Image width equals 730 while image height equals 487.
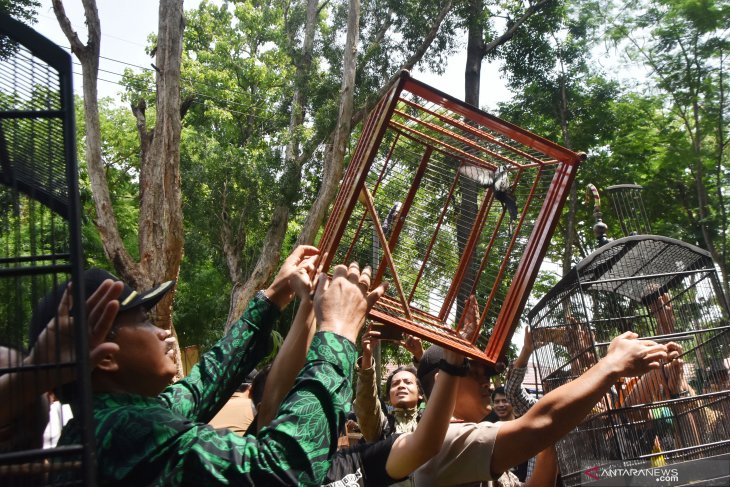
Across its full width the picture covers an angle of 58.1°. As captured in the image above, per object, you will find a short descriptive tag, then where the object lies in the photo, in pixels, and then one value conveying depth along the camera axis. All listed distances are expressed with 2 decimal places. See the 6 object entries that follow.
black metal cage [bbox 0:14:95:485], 1.23
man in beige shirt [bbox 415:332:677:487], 2.04
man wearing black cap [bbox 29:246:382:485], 1.34
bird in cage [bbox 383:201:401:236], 2.45
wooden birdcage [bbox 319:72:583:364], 2.14
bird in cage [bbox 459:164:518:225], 2.34
